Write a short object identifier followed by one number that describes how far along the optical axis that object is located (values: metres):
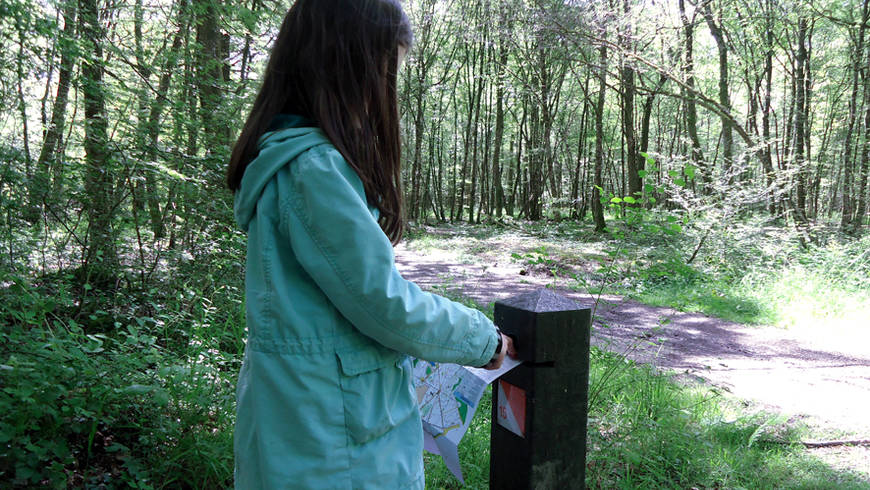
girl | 1.00
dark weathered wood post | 1.31
